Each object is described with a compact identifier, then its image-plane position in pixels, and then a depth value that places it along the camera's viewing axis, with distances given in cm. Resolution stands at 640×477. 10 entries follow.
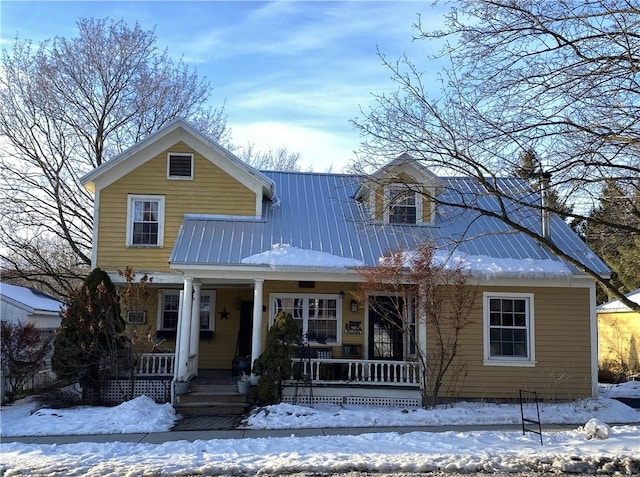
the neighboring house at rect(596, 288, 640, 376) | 2258
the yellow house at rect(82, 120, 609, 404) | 1367
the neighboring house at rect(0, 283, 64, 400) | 1614
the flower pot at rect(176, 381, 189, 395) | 1297
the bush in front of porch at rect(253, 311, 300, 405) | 1254
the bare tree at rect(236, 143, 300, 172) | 3688
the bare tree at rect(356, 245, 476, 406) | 1300
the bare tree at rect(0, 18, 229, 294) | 2256
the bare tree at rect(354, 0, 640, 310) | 812
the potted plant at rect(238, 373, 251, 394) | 1301
